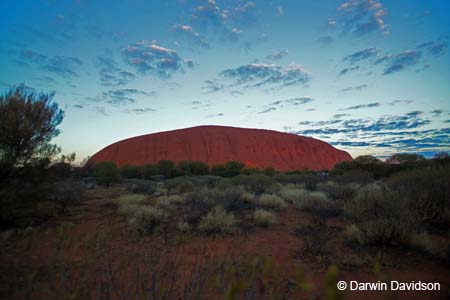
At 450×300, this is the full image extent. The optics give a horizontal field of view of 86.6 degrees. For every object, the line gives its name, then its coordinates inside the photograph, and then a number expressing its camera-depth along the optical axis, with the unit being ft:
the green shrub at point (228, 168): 102.22
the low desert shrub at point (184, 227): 20.13
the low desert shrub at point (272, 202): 28.99
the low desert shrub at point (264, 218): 21.86
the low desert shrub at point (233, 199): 26.27
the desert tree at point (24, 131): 20.65
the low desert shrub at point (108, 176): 64.34
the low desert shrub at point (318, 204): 24.68
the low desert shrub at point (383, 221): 16.01
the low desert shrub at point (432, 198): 20.24
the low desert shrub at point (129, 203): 25.32
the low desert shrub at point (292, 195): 32.44
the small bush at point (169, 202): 27.71
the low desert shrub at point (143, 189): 43.88
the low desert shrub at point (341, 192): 31.62
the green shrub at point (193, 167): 104.36
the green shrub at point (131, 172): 99.27
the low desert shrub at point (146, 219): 20.43
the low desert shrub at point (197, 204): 22.13
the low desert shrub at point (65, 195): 27.45
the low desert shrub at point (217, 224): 19.61
